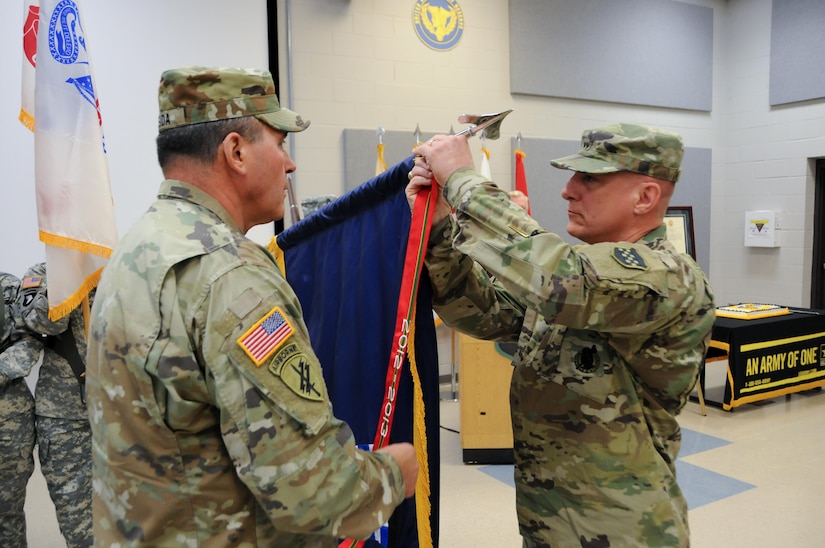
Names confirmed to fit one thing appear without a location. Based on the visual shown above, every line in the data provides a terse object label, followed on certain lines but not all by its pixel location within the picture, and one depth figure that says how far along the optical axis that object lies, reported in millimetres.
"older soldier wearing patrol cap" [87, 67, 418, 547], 852
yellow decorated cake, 4719
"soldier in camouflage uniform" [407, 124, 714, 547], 1118
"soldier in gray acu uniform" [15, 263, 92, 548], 2545
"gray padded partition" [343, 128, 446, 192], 4984
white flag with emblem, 2703
